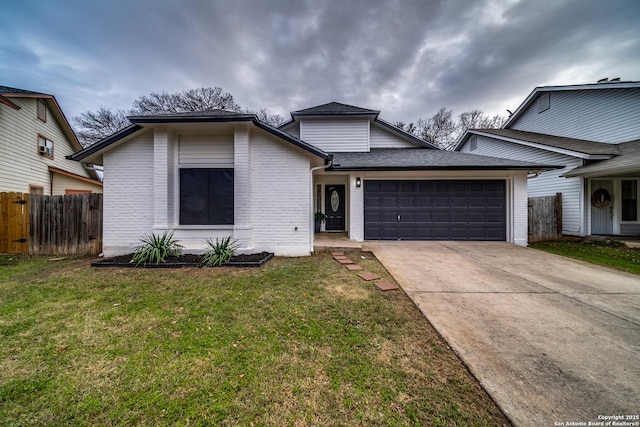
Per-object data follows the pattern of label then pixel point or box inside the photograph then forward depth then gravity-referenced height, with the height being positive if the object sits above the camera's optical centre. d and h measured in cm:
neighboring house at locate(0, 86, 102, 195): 932 +326
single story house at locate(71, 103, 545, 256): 612 +96
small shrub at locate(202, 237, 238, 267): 554 -96
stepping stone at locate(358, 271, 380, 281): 453 -126
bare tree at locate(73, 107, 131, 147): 1828 +761
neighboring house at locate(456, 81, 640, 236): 932 +280
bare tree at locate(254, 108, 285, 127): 2062 +915
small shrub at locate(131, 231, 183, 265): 560 -90
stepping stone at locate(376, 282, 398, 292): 395 -129
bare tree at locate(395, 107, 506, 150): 2263 +921
